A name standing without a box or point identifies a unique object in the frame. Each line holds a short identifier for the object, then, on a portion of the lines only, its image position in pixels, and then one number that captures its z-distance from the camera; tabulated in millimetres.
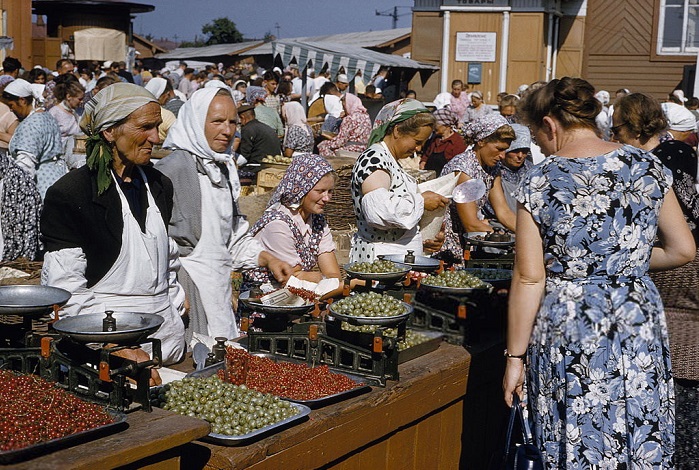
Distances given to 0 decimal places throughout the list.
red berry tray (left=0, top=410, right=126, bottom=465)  1821
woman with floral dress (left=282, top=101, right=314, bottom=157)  11219
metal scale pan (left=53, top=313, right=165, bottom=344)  2285
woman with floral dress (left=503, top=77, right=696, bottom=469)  2732
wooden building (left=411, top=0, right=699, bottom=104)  19859
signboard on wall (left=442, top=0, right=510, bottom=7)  19734
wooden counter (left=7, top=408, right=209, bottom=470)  1863
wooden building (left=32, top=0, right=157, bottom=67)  24688
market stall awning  14609
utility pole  61484
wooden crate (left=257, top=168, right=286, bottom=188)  8891
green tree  52625
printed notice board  20000
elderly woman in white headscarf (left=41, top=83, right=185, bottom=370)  2752
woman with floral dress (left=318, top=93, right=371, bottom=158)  11047
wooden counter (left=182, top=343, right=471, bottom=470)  2312
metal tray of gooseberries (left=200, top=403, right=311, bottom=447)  2293
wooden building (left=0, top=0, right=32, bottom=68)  19312
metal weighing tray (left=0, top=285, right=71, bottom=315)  2406
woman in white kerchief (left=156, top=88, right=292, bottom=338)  3512
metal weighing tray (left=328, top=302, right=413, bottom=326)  3086
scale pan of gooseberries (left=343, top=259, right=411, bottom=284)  3654
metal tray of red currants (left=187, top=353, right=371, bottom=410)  2613
